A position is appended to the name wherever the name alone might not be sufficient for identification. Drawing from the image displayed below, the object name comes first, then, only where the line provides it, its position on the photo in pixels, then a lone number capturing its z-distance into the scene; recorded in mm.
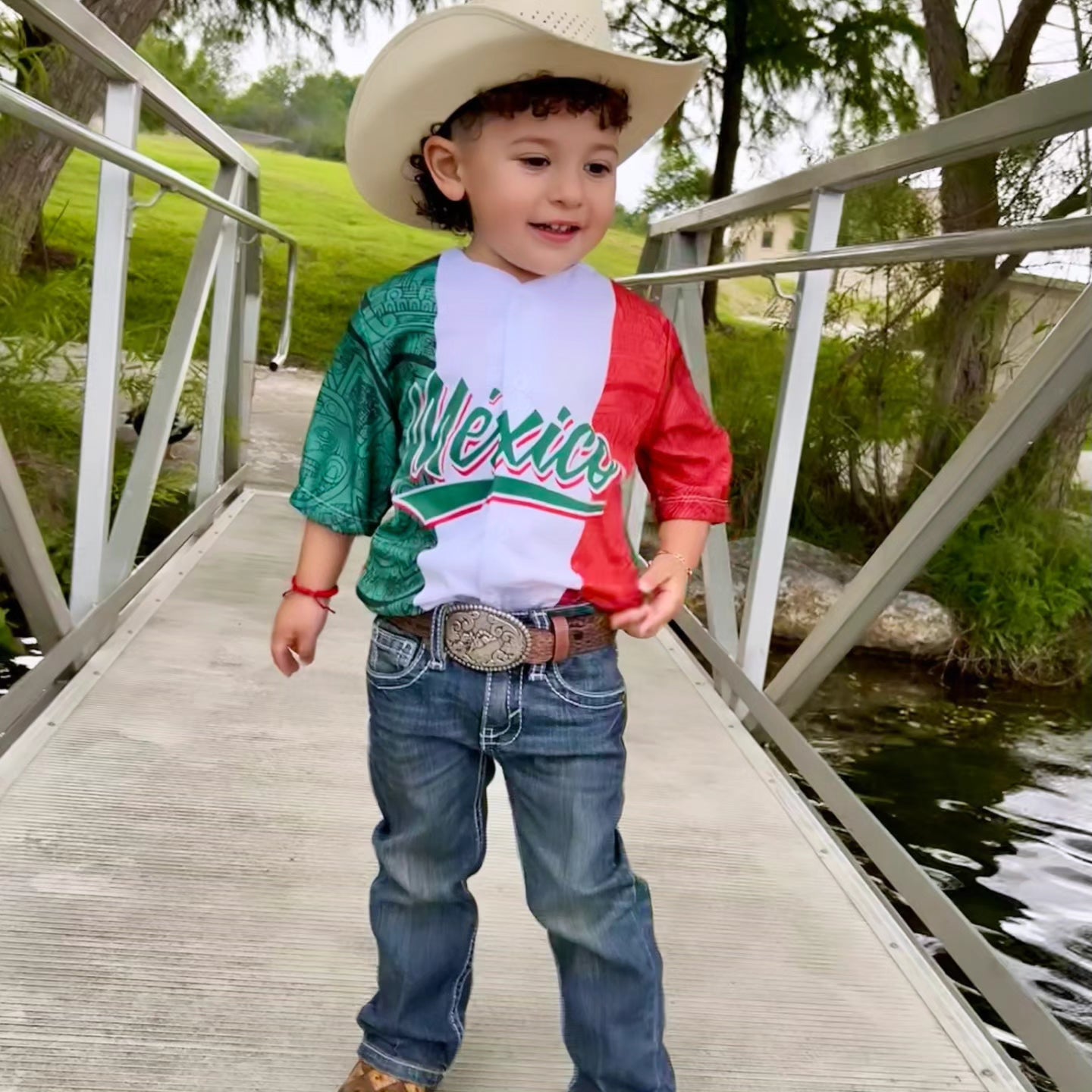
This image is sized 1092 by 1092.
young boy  1134
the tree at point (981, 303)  3402
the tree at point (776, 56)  7527
